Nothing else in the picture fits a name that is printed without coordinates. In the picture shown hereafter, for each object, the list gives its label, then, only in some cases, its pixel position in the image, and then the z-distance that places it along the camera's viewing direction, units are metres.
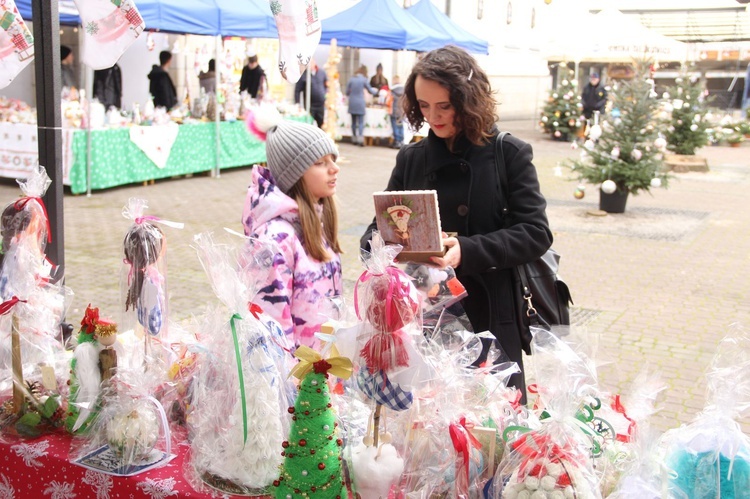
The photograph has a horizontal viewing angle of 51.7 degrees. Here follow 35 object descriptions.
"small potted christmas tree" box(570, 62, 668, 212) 10.77
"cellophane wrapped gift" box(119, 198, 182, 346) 2.40
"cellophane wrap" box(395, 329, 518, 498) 1.83
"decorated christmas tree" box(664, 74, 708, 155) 16.95
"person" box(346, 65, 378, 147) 18.25
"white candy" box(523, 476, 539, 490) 1.61
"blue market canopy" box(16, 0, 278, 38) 10.75
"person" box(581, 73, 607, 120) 20.72
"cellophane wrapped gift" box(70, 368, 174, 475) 2.09
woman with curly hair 2.61
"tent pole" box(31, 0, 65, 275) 3.39
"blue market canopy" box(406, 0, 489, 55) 17.53
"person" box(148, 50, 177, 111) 14.47
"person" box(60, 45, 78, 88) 12.99
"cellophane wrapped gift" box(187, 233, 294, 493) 1.95
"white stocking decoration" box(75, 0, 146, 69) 3.45
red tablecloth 2.02
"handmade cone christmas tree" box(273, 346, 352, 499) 1.77
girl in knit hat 2.85
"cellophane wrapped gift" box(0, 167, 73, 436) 2.31
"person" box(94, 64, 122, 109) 13.63
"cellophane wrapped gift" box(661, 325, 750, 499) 1.61
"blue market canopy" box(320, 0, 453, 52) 15.59
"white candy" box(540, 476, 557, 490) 1.60
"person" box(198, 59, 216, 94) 14.78
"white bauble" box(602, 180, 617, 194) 10.90
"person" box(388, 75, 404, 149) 18.47
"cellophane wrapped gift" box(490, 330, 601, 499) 1.62
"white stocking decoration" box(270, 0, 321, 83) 3.49
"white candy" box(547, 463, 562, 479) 1.62
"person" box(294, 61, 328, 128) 17.89
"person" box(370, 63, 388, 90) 19.86
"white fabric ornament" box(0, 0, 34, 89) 3.66
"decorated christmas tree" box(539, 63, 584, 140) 21.33
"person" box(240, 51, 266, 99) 15.74
